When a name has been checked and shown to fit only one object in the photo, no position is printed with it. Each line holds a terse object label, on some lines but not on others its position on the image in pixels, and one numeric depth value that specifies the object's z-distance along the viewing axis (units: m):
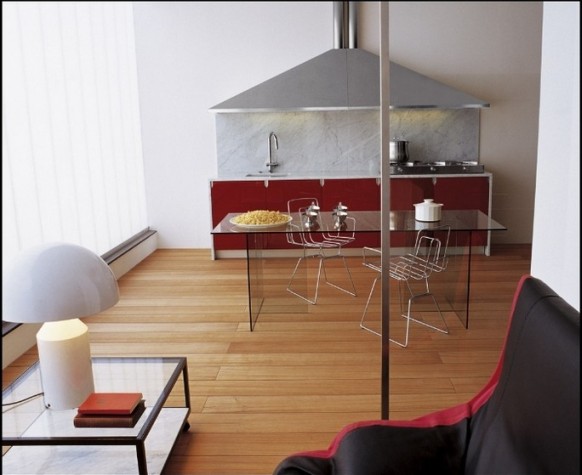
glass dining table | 1.82
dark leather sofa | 1.03
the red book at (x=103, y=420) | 1.60
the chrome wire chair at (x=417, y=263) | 1.89
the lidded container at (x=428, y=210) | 1.82
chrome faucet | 2.90
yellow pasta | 2.43
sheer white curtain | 2.05
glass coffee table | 1.55
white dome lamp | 1.53
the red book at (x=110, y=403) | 1.61
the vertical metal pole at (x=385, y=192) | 1.59
